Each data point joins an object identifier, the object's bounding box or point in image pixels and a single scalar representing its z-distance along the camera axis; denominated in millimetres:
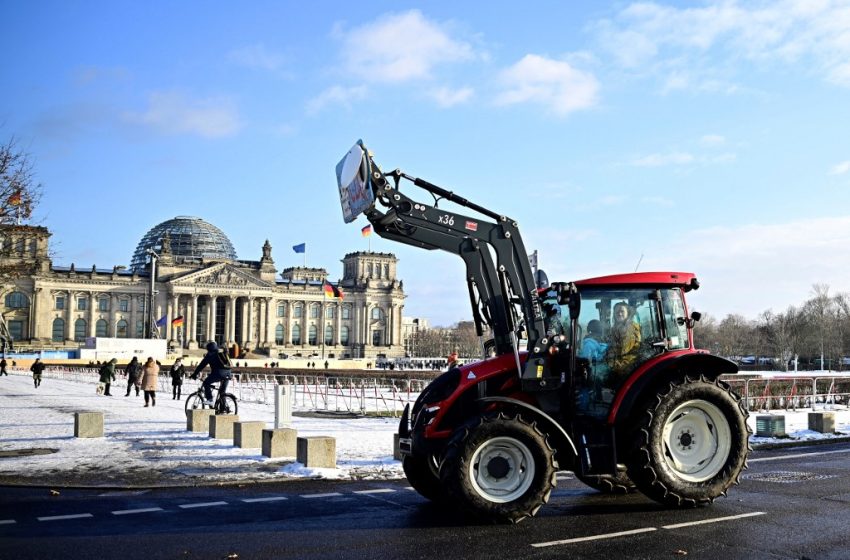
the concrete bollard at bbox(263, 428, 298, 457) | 15930
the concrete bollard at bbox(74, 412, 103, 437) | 18984
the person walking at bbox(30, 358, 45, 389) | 45806
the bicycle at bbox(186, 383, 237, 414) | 20719
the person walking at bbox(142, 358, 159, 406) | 31250
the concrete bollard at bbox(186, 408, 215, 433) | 20953
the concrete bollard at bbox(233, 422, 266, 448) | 17453
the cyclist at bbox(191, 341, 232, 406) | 21328
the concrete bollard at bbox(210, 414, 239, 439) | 19297
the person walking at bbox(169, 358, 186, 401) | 38312
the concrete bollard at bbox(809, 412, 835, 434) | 21594
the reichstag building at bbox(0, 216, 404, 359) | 146875
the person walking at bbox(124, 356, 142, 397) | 40562
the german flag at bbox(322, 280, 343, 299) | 99688
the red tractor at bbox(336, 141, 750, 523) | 9648
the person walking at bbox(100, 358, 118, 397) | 39400
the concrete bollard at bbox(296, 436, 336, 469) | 14633
